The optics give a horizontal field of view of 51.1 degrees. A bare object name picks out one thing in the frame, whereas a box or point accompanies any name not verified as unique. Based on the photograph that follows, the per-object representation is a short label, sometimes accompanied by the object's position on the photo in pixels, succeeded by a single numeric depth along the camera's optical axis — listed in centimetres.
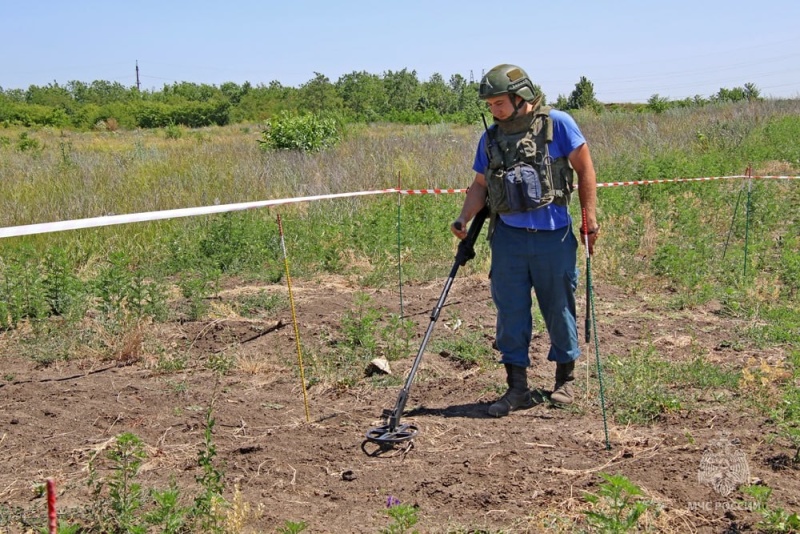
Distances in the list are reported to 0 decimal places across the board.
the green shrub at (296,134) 1689
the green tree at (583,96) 3742
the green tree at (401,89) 4869
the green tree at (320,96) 4162
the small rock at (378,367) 591
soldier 486
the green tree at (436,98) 5053
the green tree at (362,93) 4362
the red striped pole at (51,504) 201
